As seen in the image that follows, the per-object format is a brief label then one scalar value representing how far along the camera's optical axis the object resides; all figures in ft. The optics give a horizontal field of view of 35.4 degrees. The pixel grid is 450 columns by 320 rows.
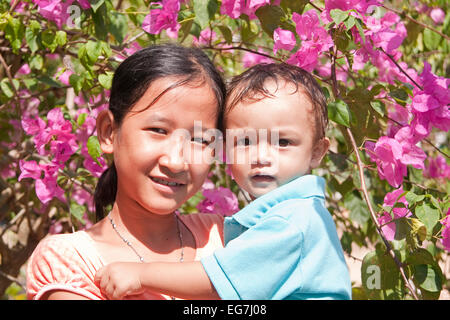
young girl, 4.25
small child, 4.04
